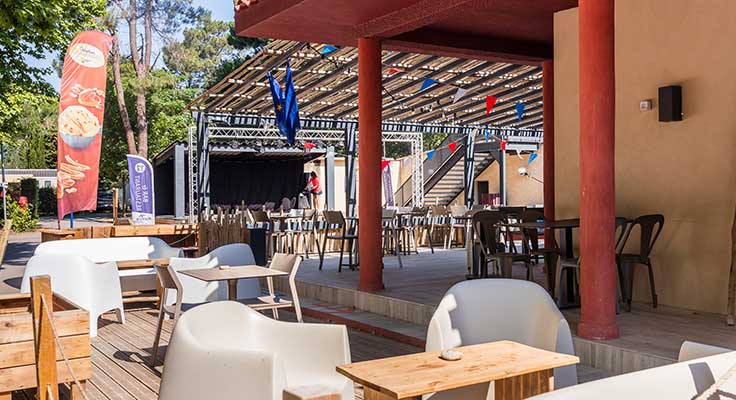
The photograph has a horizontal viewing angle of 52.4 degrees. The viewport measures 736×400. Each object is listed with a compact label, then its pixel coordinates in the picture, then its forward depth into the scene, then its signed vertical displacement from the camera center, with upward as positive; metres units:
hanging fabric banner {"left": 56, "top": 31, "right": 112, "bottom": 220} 9.10 +0.99
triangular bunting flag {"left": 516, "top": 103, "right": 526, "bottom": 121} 15.05 +1.89
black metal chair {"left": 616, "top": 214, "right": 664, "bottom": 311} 5.96 -0.46
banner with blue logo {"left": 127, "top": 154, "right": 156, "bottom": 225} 10.92 +0.18
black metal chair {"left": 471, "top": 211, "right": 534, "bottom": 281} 6.98 -0.34
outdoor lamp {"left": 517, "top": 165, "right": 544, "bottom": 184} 21.27 +0.82
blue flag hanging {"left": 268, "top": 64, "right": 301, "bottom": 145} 12.91 +1.68
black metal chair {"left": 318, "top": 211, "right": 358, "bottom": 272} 9.80 -0.38
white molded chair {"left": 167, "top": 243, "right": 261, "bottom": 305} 6.53 -0.71
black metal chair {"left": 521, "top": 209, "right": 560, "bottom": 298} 6.77 -0.48
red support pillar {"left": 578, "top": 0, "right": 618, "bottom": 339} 5.02 +0.23
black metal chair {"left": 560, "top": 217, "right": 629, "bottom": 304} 6.02 -0.52
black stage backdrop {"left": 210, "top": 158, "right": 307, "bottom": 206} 27.81 +0.84
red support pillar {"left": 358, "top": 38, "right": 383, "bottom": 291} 7.52 +0.39
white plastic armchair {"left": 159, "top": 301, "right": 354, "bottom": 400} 2.50 -0.58
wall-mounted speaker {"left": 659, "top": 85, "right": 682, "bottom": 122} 6.15 +0.80
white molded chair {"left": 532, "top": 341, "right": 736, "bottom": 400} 1.79 -0.47
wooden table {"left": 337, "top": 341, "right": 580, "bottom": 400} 2.26 -0.55
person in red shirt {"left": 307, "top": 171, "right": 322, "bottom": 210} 23.11 +0.50
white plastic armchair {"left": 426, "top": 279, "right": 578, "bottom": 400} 3.31 -0.52
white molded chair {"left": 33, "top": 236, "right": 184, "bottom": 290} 8.10 -0.53
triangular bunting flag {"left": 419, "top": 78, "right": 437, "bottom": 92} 13.95 +2.21
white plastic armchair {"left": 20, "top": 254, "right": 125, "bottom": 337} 6.43 -0.68
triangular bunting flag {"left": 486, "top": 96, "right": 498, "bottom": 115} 13.48 +1.81
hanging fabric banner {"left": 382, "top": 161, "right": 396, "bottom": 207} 20.39 +0.41
